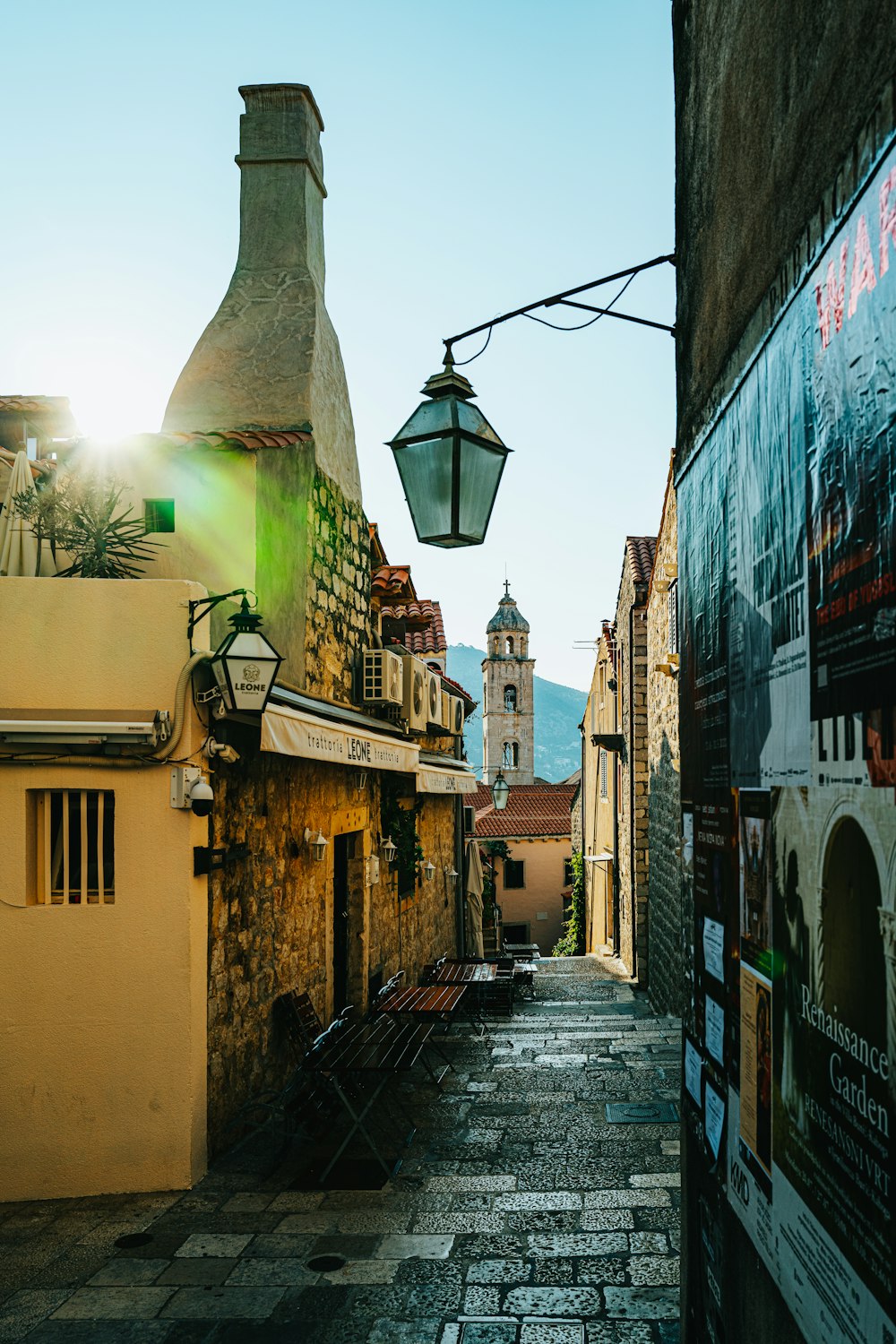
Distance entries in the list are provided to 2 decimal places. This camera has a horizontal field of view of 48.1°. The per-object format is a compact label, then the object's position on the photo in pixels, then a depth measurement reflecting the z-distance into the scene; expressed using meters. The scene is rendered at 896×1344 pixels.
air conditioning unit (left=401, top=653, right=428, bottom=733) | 12.37
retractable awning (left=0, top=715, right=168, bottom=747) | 6.23
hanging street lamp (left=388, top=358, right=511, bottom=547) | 4.52
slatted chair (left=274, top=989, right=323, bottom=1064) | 7.89
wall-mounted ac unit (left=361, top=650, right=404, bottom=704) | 11.32
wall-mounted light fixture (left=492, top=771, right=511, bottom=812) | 26.41
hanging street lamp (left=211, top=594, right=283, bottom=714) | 6.31
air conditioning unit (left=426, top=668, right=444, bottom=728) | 13.83
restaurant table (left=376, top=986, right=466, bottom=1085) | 8.46
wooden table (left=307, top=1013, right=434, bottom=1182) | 6.39
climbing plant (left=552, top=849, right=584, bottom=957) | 28.09
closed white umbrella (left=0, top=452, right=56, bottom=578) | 7.18
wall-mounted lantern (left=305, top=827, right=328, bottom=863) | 8.95
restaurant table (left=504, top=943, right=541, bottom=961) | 27.82
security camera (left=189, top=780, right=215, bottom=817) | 6.30
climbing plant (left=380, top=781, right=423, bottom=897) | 12.64
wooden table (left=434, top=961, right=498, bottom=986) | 10.64
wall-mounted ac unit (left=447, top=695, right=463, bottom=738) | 16.97
